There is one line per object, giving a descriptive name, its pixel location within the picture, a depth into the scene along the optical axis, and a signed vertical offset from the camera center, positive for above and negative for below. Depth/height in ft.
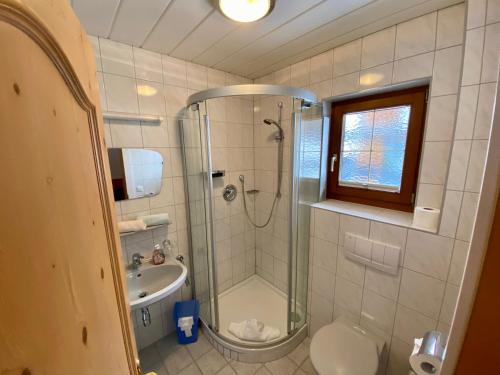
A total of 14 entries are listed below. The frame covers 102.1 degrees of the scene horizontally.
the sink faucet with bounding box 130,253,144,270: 5.13 -2.69
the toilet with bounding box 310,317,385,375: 3.86 -4.09
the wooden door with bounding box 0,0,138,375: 0.78 -0.26
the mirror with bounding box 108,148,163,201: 4.87 -0.46
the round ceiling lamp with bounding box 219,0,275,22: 3.35 +2.44
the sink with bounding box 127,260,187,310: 5.01 -3.16
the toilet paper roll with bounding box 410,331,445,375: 2.56 -2.70
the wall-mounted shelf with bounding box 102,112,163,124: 4.51 +0.86
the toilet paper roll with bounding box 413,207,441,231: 3.84 -1.30
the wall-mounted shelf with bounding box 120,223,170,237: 4.74 -1.86
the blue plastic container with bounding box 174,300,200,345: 5.76 -4.62
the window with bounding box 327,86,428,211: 4.55 +0.06
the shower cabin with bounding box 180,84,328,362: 5.21 -1.59
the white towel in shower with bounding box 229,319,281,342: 5.52 -4.96
